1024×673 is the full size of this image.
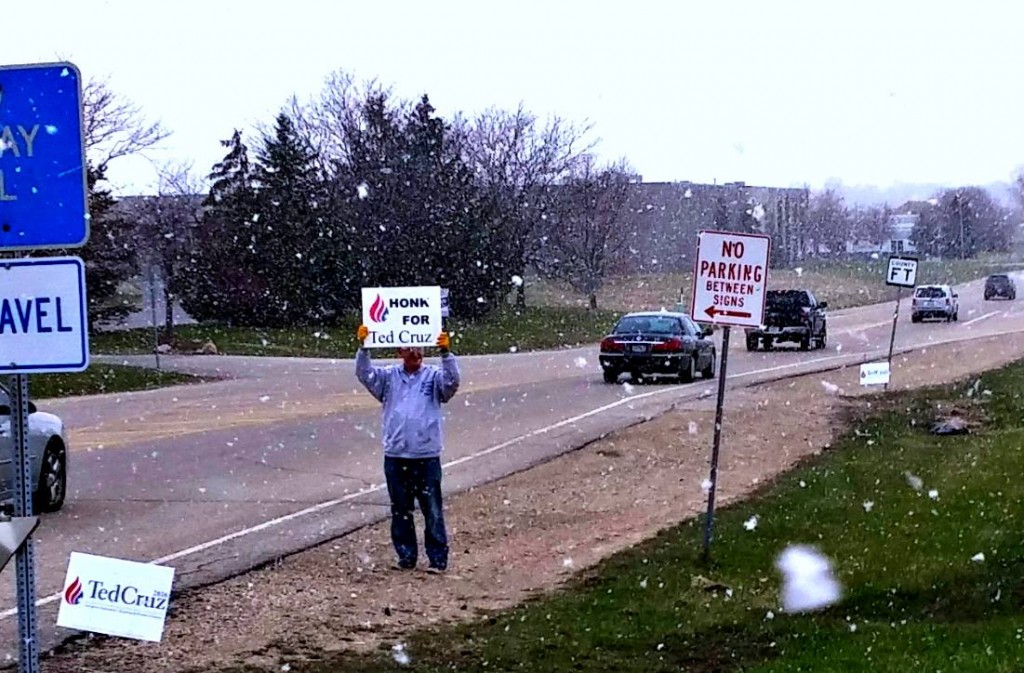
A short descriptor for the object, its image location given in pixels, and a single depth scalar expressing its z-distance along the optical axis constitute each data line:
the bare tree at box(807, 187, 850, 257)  75.25
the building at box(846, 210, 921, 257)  88.75
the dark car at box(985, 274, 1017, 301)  76.50
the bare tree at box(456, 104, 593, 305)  65.06
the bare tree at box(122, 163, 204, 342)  51.28
